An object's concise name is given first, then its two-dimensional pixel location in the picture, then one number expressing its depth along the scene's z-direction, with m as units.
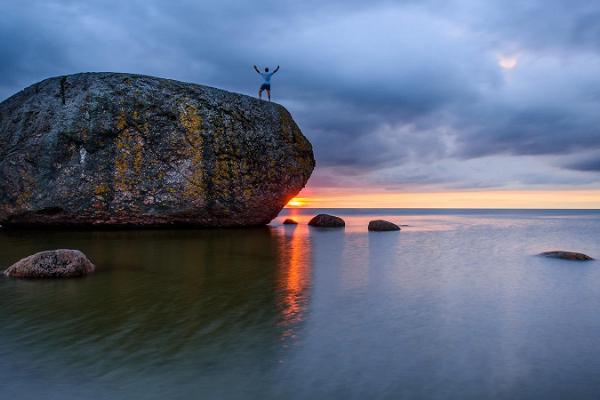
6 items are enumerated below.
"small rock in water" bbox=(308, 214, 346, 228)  34.19
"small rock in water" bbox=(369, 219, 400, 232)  29.56
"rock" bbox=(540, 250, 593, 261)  14.77
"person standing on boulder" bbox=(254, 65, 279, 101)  24.97
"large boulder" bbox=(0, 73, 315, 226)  21.95
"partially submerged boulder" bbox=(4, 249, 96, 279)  9.99
